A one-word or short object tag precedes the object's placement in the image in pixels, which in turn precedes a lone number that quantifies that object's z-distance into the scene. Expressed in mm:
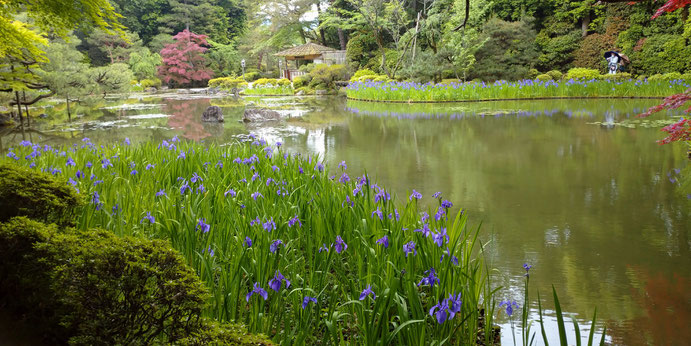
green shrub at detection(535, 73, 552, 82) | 15992
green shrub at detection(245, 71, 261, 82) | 28294
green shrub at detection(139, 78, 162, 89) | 28203
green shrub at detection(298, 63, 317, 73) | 23620
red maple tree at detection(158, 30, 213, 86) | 28422
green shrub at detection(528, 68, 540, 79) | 17250
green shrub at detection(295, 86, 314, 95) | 20822
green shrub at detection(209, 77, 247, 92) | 26391
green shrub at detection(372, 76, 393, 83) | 17719
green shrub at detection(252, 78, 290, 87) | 23447
